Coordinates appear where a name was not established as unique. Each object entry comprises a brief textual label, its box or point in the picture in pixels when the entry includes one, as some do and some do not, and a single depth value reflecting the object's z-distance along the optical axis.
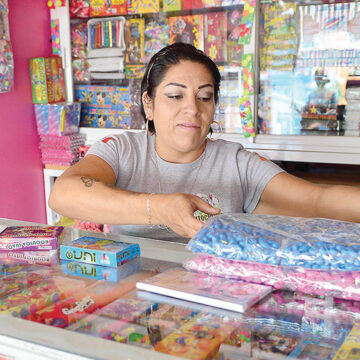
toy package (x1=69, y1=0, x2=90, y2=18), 3.47
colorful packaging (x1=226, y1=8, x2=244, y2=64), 3.11
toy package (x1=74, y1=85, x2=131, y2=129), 3.52
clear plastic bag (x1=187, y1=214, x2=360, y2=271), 0.85
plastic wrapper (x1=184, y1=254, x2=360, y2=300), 0.84
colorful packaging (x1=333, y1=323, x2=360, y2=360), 0.64
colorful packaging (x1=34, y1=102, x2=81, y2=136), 3.40
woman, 1.36
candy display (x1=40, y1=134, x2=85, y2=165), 3.47
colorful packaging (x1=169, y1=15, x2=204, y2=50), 3.20
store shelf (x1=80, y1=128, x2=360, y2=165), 2.83
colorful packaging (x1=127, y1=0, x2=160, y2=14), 3.25
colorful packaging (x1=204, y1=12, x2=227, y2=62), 3.15
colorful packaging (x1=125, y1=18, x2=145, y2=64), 3.39
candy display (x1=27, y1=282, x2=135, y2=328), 0.77
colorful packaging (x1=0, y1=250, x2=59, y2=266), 1.08
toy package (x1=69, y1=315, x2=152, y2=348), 0.69
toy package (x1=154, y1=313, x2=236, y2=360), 0.66
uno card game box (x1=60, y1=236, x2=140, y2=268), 1.03
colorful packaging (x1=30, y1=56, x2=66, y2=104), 3.36
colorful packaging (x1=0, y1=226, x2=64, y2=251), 1.15
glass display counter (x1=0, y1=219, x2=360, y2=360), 0.67
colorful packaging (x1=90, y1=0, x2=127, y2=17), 3.36
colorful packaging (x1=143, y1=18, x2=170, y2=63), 3.31
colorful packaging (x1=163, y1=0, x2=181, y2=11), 3.20
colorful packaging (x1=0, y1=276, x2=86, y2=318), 0.81
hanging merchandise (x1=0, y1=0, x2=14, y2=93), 3.05
